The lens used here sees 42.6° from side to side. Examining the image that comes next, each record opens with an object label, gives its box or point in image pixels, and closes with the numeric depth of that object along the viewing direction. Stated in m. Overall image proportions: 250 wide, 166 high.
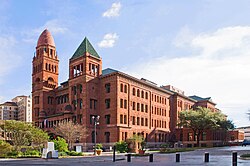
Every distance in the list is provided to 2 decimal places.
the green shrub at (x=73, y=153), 42.66
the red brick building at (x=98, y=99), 67.50
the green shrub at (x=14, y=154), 40.08
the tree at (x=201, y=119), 74.31
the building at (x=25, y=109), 181.38
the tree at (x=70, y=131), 57.78
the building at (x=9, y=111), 174.89
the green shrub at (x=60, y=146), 43.38
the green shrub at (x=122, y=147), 49.10
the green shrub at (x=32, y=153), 40.54
